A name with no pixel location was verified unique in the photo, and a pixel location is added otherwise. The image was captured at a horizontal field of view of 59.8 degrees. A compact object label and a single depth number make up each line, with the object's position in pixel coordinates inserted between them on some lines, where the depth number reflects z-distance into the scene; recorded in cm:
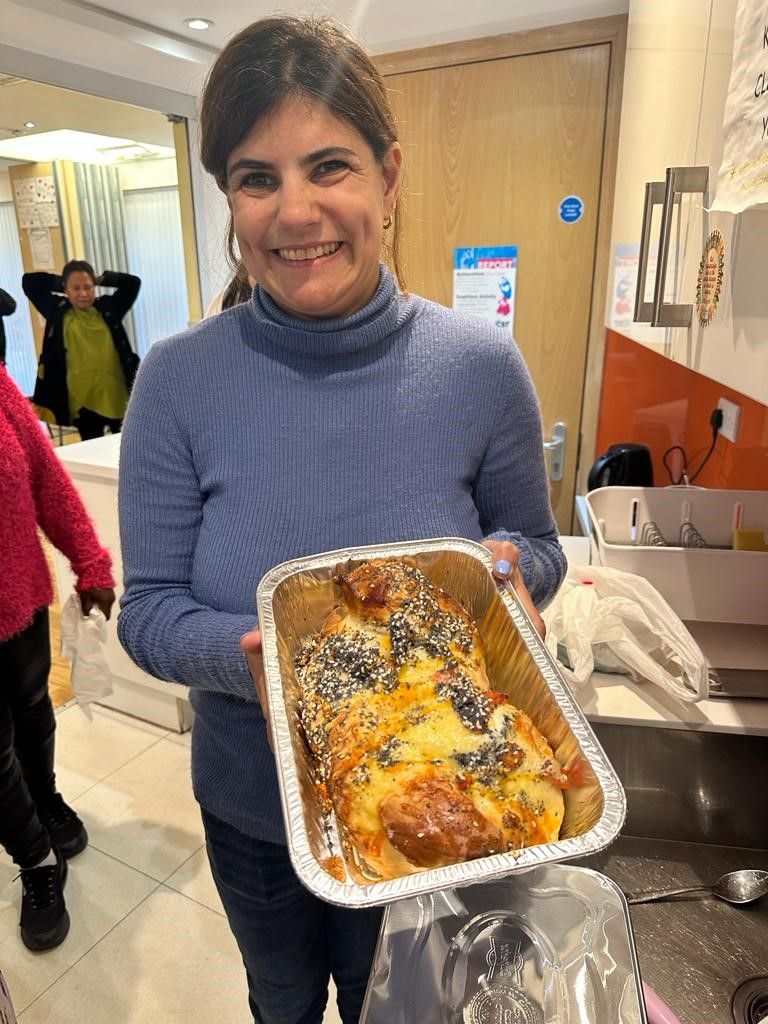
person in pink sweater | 143
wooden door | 216
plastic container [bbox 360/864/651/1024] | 61
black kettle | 193
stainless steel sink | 89
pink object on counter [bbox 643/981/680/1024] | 70
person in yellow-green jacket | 345
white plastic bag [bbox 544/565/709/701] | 113
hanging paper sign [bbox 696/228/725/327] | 76
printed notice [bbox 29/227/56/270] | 416
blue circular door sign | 223
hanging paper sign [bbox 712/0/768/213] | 60
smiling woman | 77
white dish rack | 126
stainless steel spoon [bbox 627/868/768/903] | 93
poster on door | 238
